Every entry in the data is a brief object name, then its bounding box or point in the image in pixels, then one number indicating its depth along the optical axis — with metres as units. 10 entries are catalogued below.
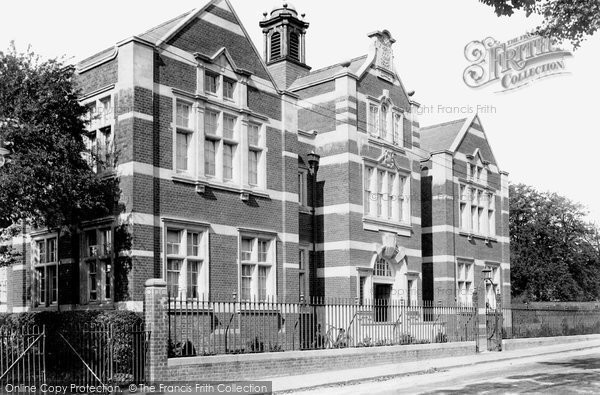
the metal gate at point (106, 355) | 16.83
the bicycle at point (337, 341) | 22.63
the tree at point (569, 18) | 14.33
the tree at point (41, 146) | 17.83
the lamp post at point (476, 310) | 29.45
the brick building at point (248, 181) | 21.48
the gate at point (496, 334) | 30.69
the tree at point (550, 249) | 72.50
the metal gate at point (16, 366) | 15.11
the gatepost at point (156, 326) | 17.00
